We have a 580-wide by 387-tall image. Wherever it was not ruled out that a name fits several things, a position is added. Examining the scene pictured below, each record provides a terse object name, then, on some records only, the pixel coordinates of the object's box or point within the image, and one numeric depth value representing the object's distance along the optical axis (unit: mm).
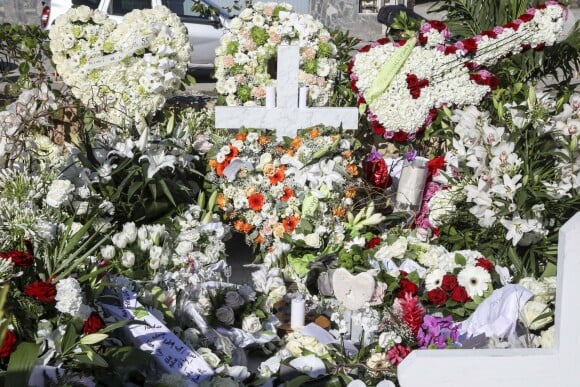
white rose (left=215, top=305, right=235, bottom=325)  3102
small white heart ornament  3203
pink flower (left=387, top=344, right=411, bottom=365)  2801
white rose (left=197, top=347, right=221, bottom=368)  2757
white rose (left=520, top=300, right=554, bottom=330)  2623
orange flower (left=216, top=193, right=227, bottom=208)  4137
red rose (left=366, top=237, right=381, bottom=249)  3834
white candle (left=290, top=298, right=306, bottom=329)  3287
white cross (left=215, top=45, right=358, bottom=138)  4430
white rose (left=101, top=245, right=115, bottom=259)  3234
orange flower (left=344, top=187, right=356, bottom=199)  4109
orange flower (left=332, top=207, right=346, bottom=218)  4004
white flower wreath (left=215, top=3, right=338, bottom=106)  5102
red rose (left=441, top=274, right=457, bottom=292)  3275
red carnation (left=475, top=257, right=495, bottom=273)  3338
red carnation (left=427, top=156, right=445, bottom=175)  4223
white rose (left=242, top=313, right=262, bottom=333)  3100
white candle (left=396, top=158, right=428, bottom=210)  4199
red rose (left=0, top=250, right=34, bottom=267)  2336
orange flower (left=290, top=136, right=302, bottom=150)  4234
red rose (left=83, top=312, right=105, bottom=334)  2379
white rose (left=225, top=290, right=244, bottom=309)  3148
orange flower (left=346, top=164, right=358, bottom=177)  4164
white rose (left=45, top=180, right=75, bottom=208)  3000
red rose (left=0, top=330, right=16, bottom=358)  2127
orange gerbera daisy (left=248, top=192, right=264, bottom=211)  4117
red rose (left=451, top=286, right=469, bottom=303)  3244
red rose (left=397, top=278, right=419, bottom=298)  3244
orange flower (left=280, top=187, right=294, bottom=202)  4094
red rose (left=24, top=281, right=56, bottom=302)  2299
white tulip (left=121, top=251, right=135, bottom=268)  3259
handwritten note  2633
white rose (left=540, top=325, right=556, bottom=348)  2396
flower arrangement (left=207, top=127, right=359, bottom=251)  4031
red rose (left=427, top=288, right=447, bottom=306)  3250
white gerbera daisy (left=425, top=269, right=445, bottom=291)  3367
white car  11180
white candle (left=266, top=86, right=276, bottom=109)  4562
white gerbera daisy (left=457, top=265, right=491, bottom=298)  3240
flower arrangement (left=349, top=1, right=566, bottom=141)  4781
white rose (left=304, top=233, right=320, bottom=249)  3818
